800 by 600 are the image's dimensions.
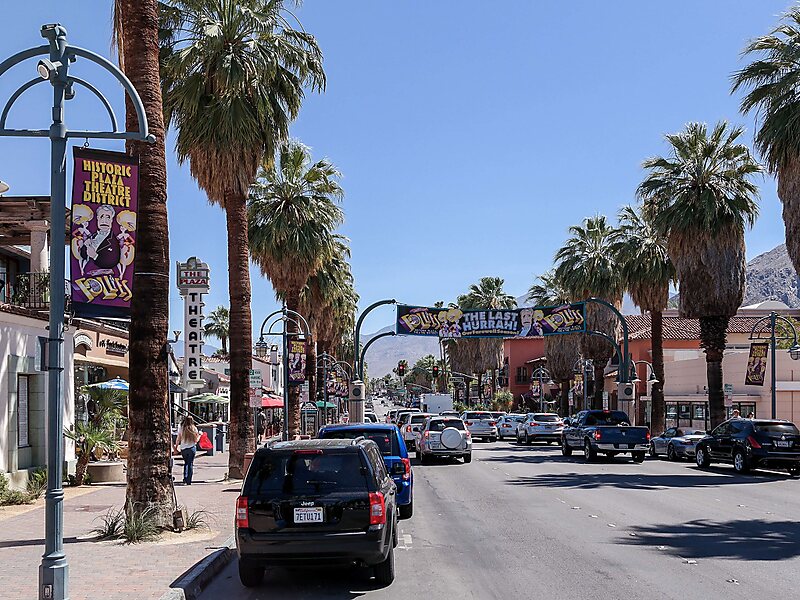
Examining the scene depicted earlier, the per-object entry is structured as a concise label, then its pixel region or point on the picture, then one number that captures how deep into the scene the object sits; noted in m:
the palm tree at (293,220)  38.62
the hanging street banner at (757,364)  37.91
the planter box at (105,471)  23.66
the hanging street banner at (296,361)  36.75
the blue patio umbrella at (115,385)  26.56
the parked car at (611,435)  31.55
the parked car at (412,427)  38.72
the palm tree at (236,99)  23.11
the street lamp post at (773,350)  35.97
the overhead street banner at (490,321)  45.41
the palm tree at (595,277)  52.50
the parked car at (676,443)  33.88
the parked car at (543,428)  47.62
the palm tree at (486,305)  87.06
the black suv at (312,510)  9.71
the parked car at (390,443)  15.88
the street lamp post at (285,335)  32.53
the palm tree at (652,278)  45.38
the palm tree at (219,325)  105.69
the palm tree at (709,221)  35.88
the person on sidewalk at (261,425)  51.70
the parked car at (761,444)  26.06
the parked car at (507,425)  57.69
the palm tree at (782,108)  26.16
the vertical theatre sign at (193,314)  35.03
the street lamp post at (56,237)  8.57
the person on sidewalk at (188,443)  22.55
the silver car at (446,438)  31.97
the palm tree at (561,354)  67.19
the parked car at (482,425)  52.88
